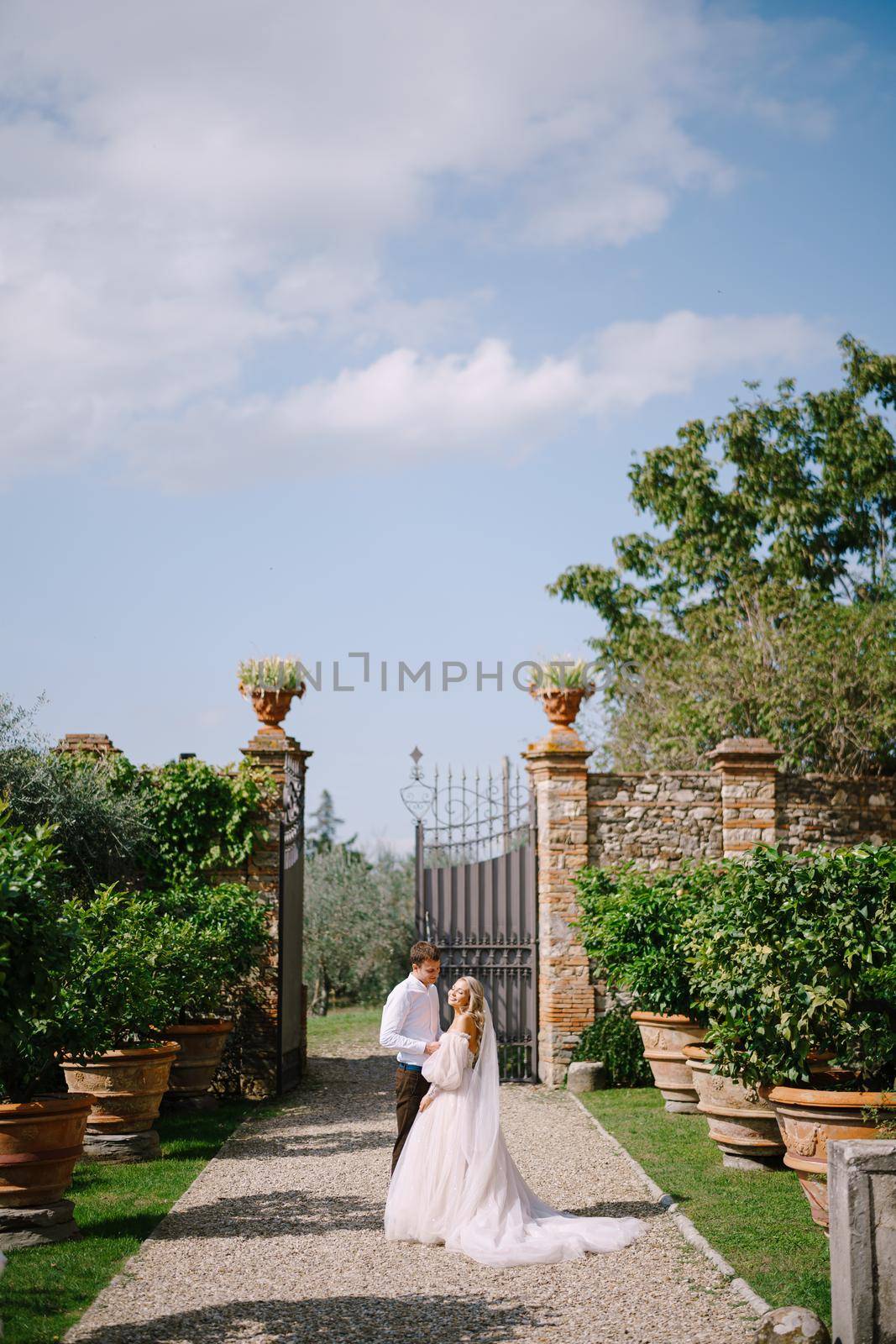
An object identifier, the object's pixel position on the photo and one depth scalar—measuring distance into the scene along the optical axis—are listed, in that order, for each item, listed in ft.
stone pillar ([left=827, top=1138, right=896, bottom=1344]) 13.97
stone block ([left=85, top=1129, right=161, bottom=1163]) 26.27
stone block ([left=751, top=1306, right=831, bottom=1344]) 13.88
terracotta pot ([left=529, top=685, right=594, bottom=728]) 38.63
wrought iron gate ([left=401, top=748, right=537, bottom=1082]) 38.60
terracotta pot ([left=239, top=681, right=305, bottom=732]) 37.99
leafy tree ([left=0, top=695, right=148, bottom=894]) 34.55
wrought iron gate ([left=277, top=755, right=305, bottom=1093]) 36.35
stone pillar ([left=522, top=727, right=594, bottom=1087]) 37.65
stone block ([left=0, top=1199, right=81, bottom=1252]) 19.30
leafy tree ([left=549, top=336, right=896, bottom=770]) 58.70
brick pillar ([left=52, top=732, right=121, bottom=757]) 37.70
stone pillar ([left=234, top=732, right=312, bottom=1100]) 35.81
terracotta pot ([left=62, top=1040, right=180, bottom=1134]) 25.95
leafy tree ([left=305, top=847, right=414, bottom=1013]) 63.87
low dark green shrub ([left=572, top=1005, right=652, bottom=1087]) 36.60
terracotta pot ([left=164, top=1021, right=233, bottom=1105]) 32.55
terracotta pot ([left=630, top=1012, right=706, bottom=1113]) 31.42
